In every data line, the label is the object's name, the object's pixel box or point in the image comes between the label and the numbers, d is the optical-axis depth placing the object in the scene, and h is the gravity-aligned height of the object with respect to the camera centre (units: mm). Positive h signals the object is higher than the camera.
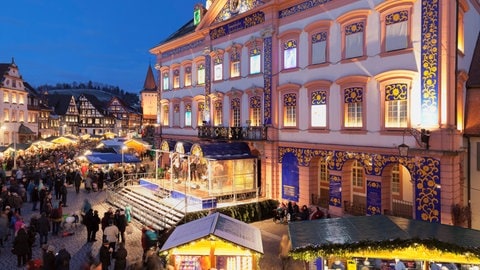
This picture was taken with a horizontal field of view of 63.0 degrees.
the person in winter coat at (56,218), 18094 -3909
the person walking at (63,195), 23109 -3663
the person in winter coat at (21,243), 14141 -3973
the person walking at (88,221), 17223 -3841
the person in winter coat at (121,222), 17188 -3902
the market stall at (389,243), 8633 -2560
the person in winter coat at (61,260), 11961 -3876
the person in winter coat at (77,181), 27281 -3285
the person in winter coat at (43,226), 16203 -3843
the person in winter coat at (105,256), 13016 -4063
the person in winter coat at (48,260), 11969 -3849
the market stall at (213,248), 10359 -3146
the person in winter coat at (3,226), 15969 -3764
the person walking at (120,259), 12464 -3999
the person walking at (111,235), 15055 -3891
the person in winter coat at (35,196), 23312 -3713
